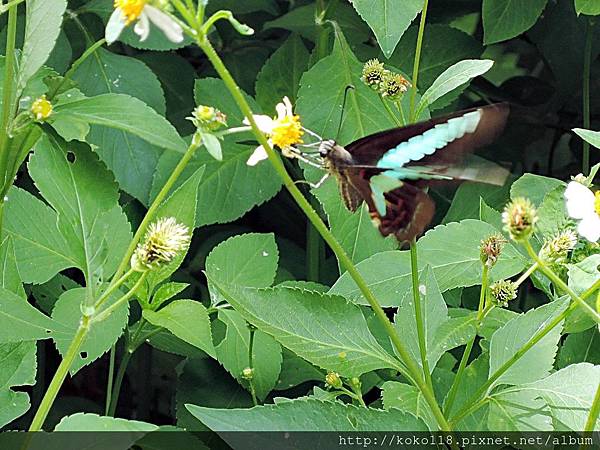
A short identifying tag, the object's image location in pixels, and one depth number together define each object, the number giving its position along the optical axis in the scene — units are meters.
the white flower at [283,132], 0.46
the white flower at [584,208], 0.48
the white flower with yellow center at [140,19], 0.41
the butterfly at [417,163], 0.45
